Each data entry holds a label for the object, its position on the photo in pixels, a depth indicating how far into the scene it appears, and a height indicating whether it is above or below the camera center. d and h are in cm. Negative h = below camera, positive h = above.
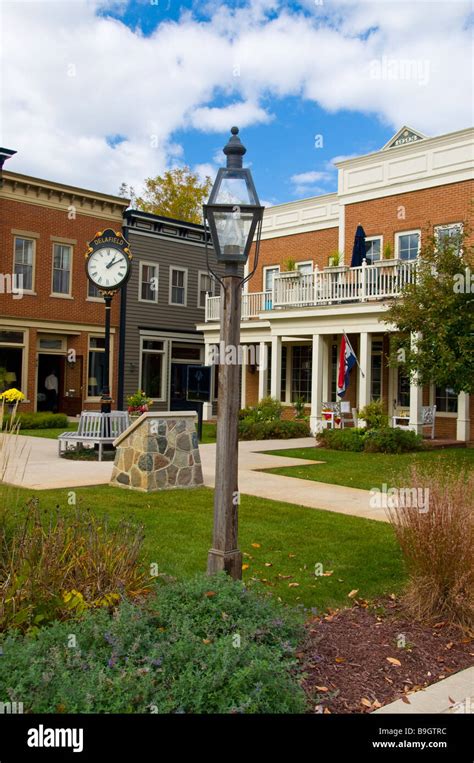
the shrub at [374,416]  1614 -43
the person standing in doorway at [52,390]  2417 +8
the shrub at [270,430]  1786 -90
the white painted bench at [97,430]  1291 -72
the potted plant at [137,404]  1548 -24
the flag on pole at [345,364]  1811 +91
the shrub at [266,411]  1856 -41
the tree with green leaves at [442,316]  1136 +148
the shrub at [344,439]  1538 -96
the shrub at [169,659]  308 -134
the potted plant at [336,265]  1884 +377
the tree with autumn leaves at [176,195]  3828 +1141
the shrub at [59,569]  423 -121
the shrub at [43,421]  1921 -83
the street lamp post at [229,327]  471 +48
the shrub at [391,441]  1494 -95
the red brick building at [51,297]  2266 +338
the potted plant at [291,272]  2038 +381
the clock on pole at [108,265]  1372 +263
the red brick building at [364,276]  1802 +347
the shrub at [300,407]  2060 -32
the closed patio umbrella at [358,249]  1862 +413
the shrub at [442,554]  469 -110
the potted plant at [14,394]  1159 -4
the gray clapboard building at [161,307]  2653 +362
